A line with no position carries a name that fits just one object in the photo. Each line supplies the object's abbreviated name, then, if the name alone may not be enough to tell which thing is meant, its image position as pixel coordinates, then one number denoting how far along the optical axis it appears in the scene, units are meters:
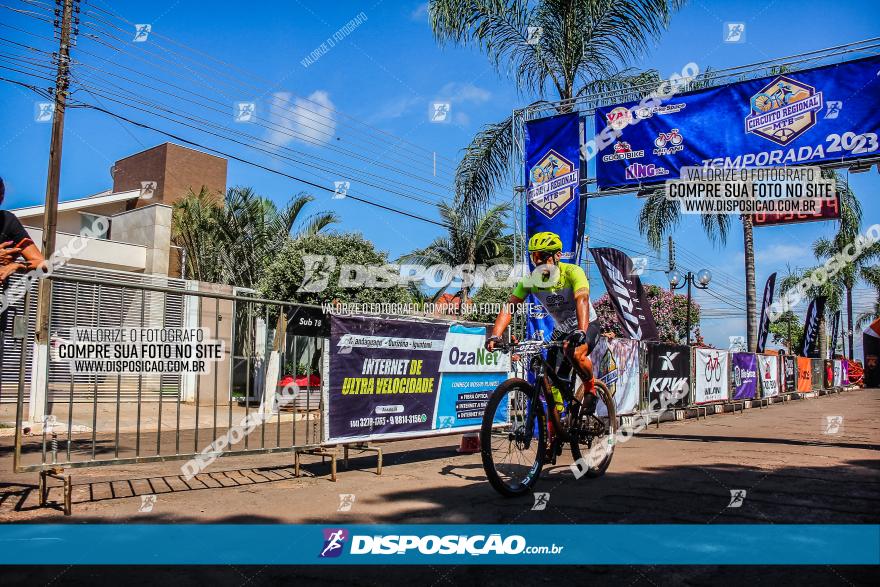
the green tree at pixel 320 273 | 21.64
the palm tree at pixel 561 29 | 11.98
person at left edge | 5.05
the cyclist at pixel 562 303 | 5.59
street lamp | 24.16
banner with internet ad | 6.52
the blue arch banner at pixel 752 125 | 8.62
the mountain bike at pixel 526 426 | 5.03
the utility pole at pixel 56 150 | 13.66
